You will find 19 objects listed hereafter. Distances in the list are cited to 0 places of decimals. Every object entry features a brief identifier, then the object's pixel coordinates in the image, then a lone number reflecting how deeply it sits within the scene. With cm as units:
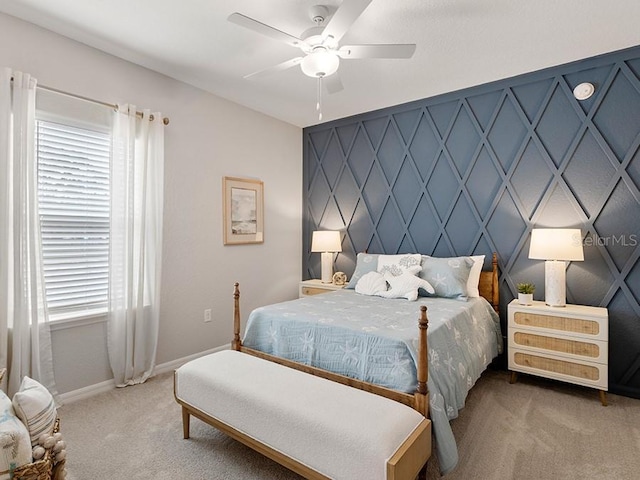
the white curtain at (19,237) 227
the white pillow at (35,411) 147
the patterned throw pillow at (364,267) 364
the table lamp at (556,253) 274
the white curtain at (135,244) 283
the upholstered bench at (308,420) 142
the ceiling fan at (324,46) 194
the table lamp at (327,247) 420
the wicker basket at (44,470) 133
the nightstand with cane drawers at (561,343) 259
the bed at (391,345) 178
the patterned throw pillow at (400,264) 324
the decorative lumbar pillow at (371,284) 322
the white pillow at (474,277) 316
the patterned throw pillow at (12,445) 129
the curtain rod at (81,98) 250
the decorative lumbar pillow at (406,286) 301
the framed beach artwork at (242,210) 380
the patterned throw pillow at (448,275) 302
